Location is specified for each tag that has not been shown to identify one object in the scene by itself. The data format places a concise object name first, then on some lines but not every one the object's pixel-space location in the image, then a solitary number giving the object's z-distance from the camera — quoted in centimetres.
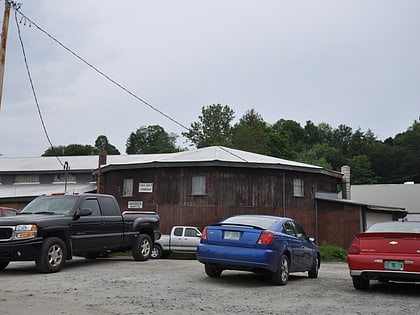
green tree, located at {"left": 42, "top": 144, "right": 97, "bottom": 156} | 9169
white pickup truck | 2191
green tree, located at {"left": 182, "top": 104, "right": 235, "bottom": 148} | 7656
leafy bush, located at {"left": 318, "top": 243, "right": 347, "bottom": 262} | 2439
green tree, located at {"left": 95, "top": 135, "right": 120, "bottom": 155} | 11900
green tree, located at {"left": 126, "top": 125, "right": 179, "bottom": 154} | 11274
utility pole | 1504
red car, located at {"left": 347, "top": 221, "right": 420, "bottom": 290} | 938
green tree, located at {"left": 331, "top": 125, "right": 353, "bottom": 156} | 11752
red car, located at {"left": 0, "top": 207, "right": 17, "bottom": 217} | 1788
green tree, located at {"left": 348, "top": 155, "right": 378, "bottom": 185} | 9525
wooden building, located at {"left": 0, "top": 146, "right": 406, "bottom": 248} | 2856
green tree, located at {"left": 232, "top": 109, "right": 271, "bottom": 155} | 6769
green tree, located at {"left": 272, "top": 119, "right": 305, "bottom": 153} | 10825
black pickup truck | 1123
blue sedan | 1027
